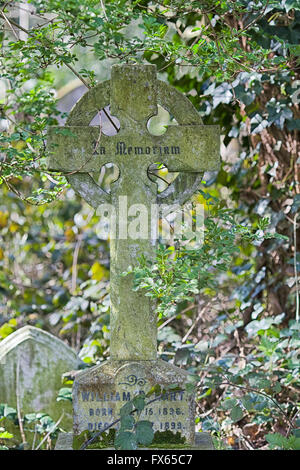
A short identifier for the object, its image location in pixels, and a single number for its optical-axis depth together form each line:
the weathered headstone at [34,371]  4.11
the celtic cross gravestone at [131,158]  2.99
